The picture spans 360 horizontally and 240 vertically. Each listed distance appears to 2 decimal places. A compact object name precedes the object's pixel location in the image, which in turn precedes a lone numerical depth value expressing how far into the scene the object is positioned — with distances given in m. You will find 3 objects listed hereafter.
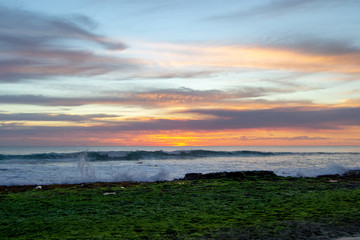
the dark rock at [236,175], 14.89
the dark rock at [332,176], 15.82
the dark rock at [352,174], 16.41
